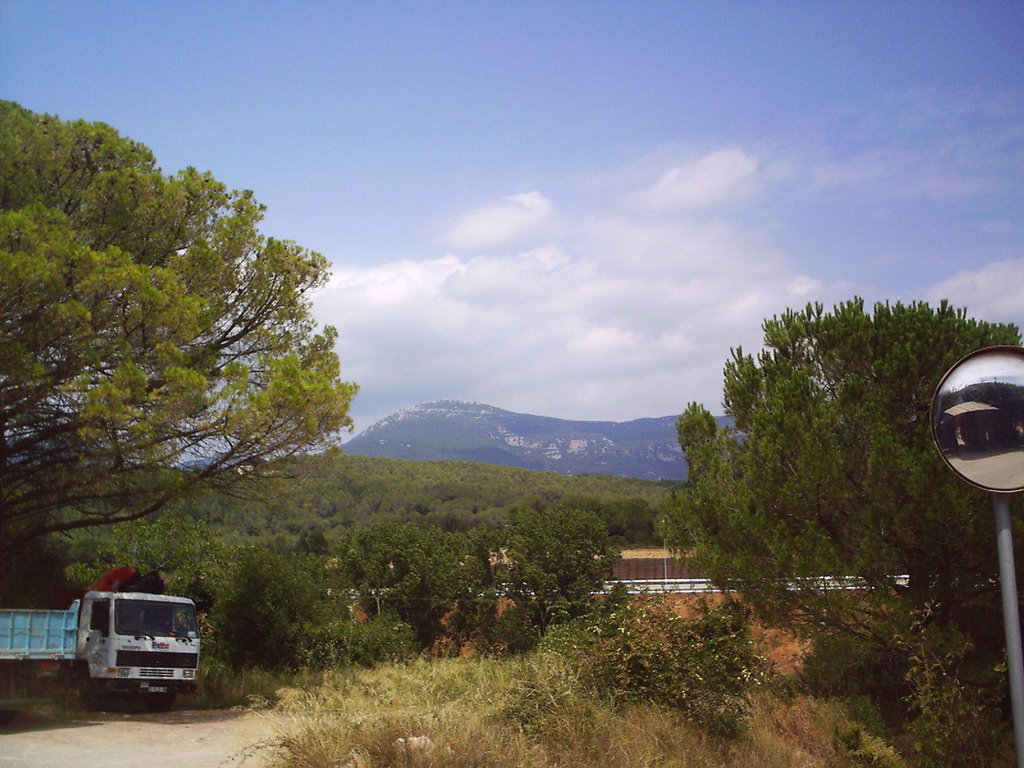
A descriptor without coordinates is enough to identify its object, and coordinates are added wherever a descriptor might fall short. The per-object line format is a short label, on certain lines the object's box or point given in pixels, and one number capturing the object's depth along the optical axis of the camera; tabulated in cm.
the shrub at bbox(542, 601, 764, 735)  1036
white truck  1669
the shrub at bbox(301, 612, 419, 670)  2341
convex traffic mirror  513
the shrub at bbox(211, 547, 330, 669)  2378
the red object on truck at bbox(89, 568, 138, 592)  1930
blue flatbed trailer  1612
